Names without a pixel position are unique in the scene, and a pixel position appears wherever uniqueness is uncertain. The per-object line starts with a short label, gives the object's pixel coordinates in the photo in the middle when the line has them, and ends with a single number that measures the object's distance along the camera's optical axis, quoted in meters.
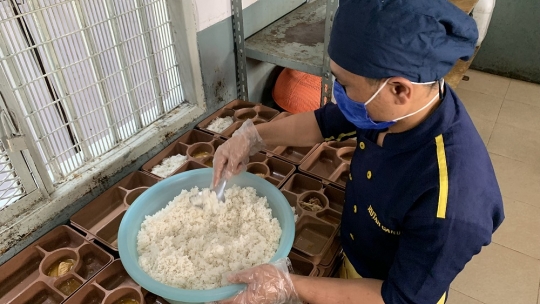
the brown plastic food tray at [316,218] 1.25
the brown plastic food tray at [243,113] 1.81
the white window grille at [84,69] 1.10
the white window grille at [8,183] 1.15
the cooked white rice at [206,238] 1.09
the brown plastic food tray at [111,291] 1.12
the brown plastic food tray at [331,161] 1.56
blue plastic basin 0.98
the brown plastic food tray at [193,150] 1.56
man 0.73
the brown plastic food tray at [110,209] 1.34
